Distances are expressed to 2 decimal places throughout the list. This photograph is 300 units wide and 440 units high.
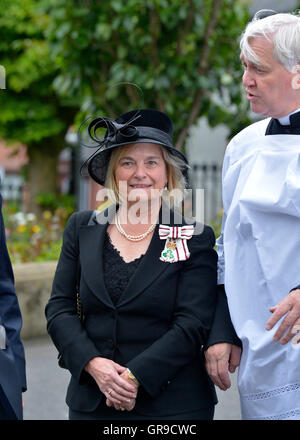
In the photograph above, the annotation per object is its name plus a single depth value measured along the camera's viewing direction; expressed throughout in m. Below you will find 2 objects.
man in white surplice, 4.67
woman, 4.96
